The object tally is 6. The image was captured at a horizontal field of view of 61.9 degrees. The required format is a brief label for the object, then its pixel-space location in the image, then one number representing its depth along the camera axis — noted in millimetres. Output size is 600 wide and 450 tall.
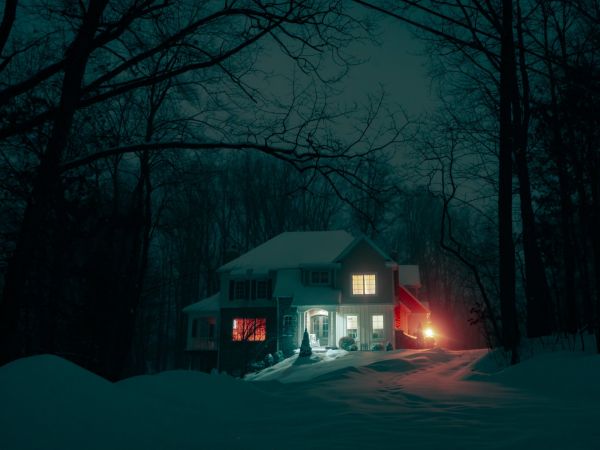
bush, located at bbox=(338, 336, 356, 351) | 24798
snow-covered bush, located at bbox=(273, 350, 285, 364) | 23286
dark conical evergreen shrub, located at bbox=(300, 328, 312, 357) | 22125
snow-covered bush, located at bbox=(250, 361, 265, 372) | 23047
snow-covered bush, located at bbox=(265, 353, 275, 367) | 22672
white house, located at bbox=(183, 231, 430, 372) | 28031
